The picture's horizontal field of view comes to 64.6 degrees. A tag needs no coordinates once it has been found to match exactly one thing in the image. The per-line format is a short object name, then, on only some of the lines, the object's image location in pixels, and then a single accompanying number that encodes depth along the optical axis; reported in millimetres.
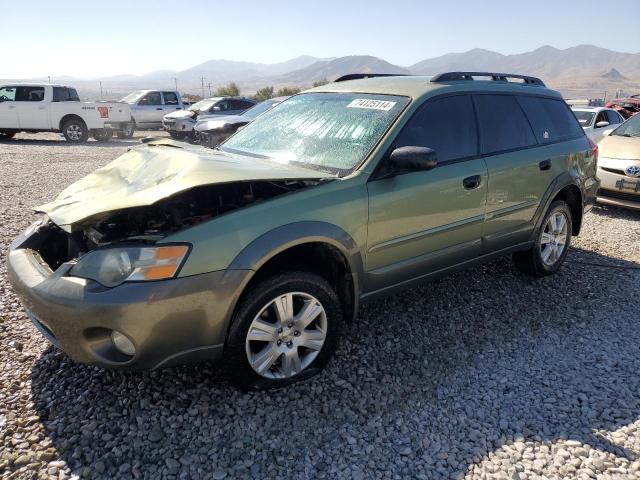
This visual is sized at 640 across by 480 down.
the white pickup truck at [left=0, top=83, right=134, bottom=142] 15430
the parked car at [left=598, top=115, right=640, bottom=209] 7094
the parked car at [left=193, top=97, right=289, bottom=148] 10461
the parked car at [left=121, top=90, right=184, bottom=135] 18891
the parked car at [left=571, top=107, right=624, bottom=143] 10747
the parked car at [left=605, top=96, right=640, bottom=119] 17703
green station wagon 2439
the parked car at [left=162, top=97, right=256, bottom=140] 16297
